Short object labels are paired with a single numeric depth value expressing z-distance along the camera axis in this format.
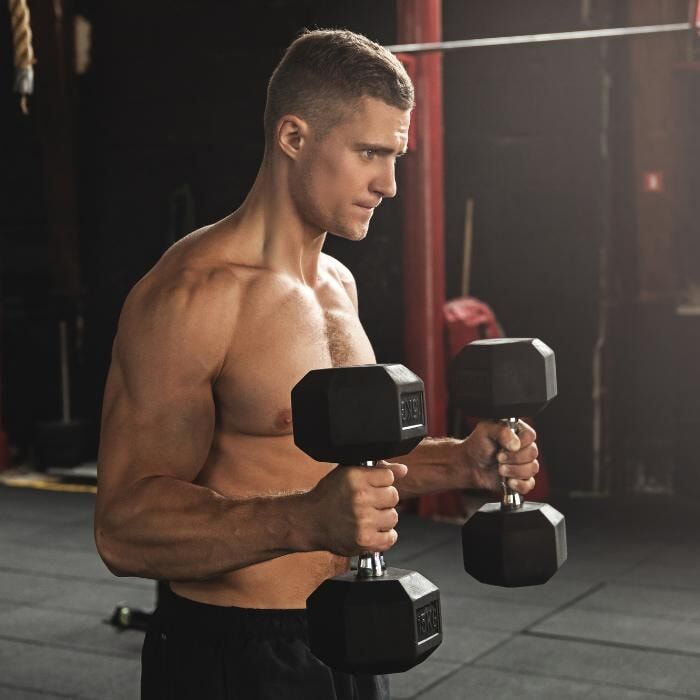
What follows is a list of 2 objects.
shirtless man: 1.83
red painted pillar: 5.67
